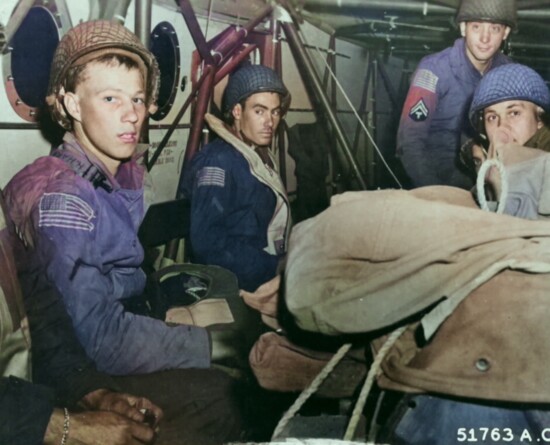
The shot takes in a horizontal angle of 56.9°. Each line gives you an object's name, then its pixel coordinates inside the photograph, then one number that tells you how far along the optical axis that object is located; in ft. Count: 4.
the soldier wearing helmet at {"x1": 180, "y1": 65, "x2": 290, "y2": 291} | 5.25
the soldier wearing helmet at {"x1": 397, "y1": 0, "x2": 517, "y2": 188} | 5.35
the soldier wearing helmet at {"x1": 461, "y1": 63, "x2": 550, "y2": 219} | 4.03
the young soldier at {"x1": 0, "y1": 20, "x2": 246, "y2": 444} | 3.34
